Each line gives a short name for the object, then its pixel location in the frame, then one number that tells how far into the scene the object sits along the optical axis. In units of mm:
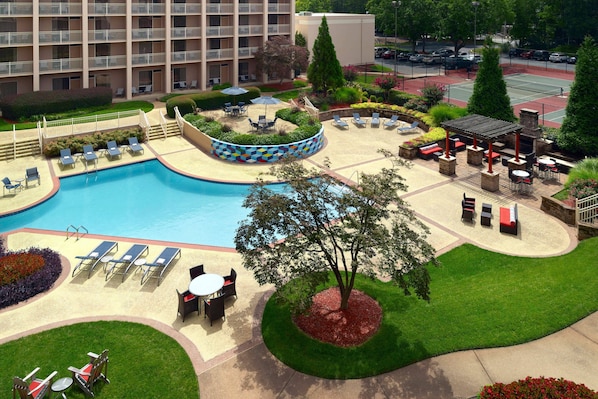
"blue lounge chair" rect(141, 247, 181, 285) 16297
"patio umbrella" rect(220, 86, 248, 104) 36309
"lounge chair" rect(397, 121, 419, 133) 34438
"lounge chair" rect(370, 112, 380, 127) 37031
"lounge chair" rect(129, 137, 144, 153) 30312
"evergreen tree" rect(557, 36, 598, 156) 26531
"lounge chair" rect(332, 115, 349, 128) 36156
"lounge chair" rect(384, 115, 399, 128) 35584
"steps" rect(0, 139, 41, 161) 29234
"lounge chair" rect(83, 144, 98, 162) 28438
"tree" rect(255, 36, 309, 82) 47469
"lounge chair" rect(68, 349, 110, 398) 10656
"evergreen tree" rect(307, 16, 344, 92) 41375
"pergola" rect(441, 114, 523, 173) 23795
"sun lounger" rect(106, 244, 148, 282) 16719
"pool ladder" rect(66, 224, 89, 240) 19923
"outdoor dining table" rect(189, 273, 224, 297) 13906
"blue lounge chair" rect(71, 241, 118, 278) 16906
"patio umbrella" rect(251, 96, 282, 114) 32781
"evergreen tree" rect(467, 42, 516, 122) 30844
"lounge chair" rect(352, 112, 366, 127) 37159
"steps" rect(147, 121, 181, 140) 33750
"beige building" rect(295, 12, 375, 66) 58125
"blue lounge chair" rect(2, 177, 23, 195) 23828
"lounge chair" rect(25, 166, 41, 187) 25016
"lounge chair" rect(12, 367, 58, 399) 10078
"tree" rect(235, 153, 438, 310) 11570
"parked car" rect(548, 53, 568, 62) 69562
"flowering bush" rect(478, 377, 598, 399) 8961
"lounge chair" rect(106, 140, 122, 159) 29609
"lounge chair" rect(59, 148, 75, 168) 27766
